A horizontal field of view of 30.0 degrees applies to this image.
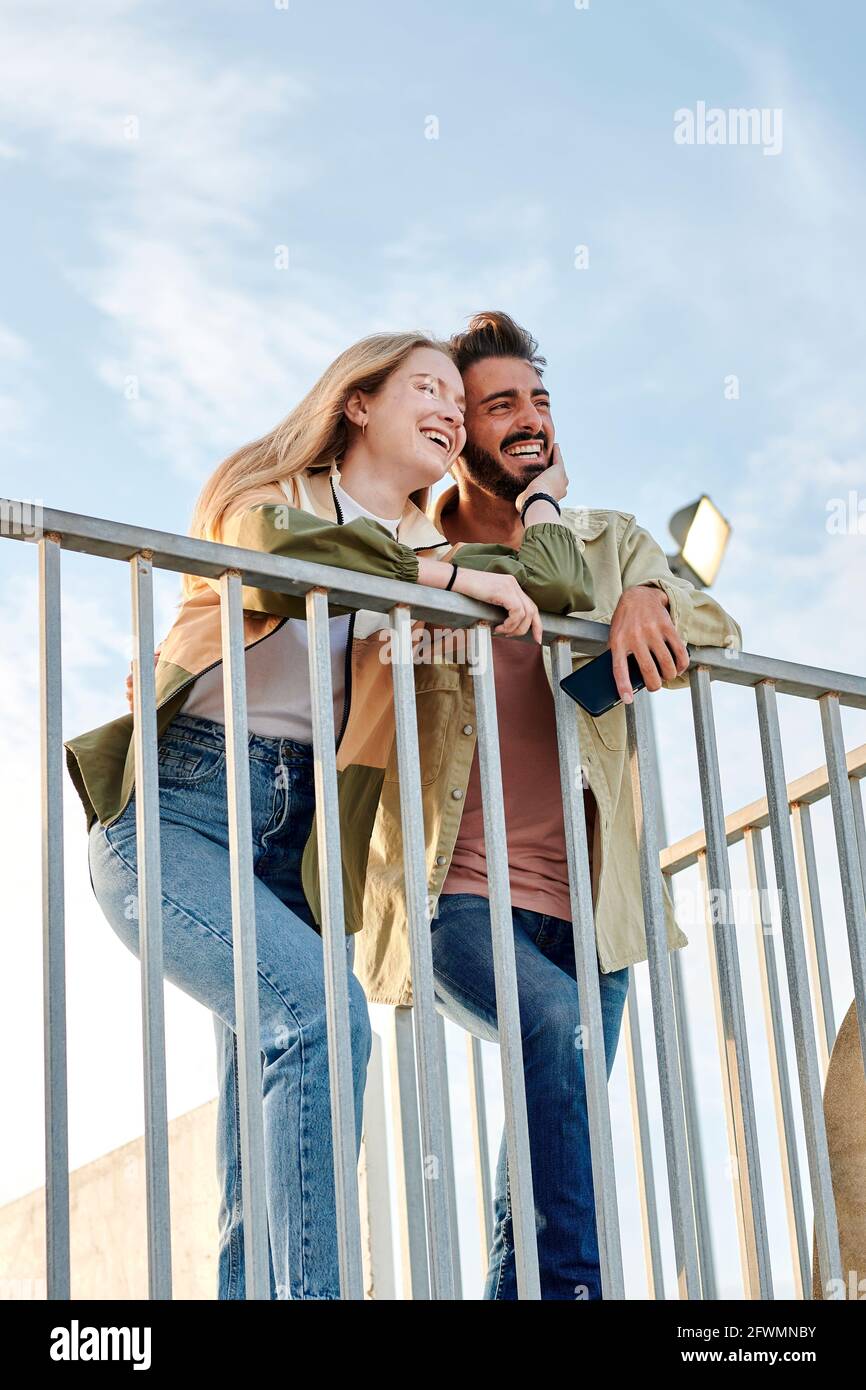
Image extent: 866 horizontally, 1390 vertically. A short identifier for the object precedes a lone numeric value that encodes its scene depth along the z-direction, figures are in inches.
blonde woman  86.9
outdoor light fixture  225.1
